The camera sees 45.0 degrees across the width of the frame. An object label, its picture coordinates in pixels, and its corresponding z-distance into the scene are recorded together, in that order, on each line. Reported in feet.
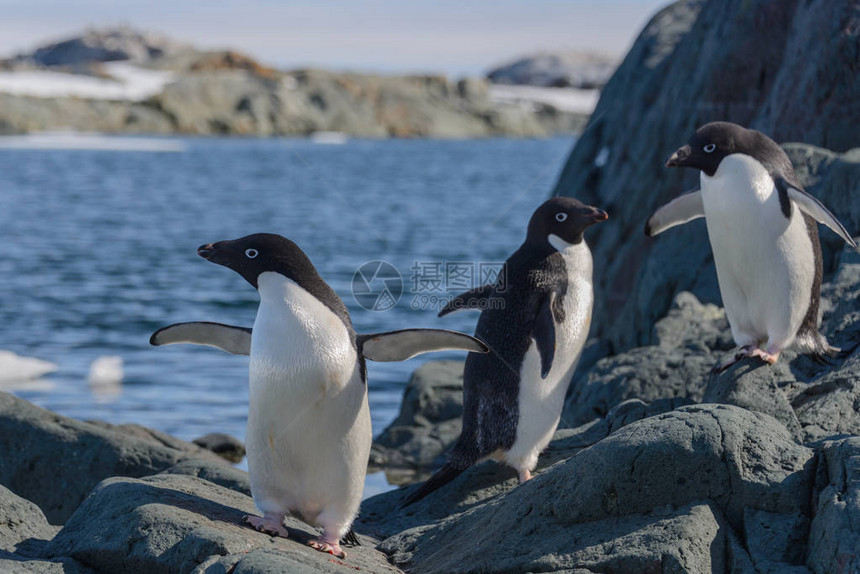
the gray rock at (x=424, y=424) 27.43
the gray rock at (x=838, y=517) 12.25
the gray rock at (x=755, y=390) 16.78
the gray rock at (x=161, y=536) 13.10
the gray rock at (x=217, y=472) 18.69
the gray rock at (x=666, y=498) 13.32
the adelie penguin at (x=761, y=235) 18.13
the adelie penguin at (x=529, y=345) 19.43
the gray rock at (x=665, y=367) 20.77
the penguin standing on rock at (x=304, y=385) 14.98
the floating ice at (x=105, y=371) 37.14
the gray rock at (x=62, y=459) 20.95
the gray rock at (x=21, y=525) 14.74
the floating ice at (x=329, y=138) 334.93
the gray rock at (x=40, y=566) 12.85
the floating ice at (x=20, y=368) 37.01
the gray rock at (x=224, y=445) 28.14
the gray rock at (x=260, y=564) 12.25
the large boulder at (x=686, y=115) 27.84
